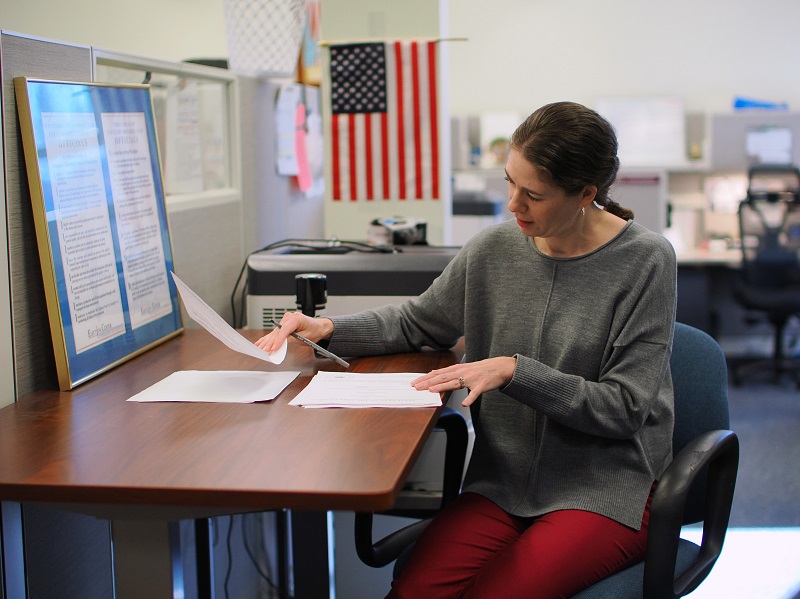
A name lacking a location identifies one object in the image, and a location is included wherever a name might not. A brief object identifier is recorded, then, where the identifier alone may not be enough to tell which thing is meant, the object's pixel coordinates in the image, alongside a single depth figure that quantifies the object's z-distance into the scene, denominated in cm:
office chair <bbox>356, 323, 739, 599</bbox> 129
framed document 138
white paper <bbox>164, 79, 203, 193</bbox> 254
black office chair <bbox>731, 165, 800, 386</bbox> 503
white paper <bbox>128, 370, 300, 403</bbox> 138
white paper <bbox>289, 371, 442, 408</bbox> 133
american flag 280
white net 239
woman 137
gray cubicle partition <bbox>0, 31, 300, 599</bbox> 132
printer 198
